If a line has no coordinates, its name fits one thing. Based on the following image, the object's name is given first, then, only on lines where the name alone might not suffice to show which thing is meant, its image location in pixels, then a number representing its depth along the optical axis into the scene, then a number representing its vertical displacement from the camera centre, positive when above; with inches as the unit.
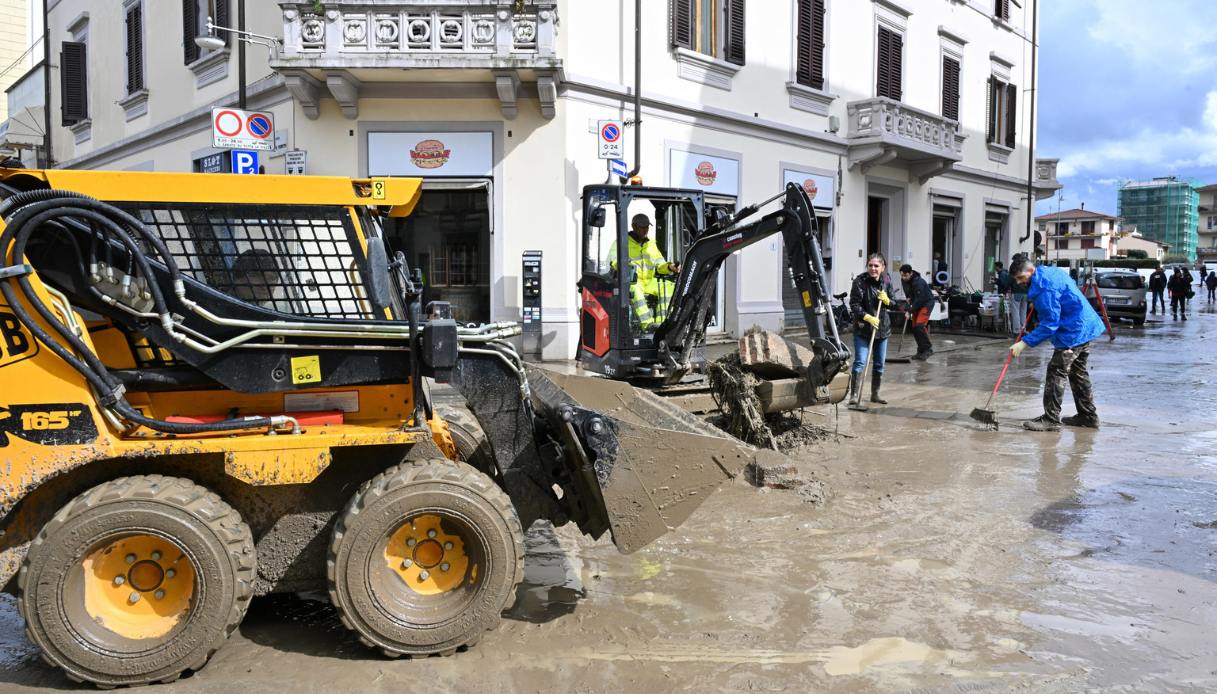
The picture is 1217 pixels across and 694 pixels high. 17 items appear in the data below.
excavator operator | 322.3 +11.1
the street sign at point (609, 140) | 522.6 +98.6
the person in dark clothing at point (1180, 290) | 1095.0 +20.4
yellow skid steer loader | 136.9 -23.1
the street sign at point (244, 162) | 413.1 +66.6
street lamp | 482.6 +144.4
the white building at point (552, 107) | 509.0 +138.7
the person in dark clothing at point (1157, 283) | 1249.0 +32.2
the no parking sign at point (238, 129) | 409.1 +81.8
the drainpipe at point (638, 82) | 570.0 +146.0
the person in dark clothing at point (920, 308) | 544.1 -1.8
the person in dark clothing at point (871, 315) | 409.7 -4.9
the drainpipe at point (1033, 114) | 1083.9 +239.3
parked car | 943.7 +11.7
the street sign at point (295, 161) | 494.6 +81.1
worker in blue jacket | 351.9 -10.6
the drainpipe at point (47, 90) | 835.4 +207.0
